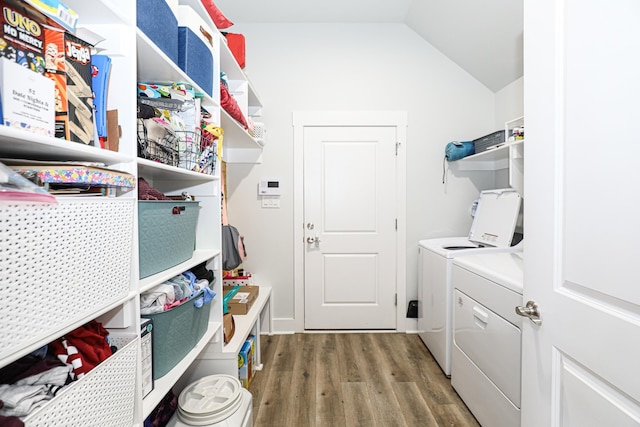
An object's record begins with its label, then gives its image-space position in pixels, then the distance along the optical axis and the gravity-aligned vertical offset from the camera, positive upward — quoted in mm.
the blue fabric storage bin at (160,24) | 916 +638
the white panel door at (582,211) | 620 +0
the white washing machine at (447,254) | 2027 -326
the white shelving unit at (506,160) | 2053 +450
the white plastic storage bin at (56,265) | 488 -112
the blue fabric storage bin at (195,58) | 1175 +654
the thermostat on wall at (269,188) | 2748 +214
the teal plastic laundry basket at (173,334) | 1030 -478
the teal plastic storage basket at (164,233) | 941 -84
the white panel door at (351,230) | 2770 -188
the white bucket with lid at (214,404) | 1206 -848
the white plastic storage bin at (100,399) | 565 -421
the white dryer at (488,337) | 1322 -658
